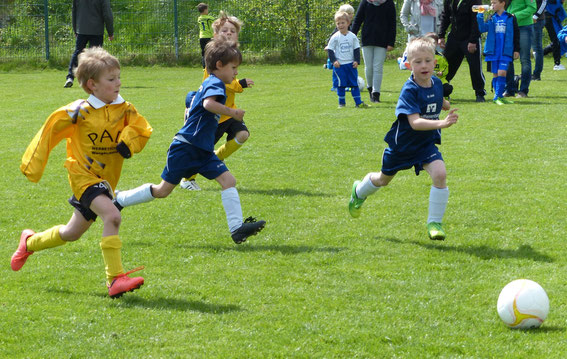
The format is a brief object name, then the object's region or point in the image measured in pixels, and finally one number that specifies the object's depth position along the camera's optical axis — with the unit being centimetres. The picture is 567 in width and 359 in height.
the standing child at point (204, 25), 2044
